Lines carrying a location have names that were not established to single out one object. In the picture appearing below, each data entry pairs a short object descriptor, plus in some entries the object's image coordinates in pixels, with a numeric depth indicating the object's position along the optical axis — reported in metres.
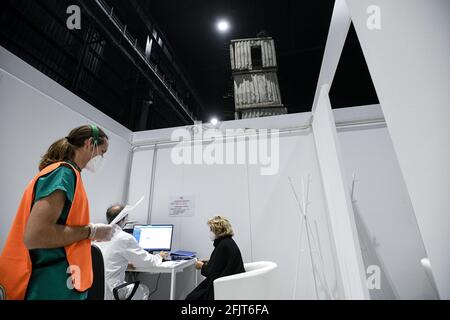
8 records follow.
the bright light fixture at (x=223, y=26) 3.59
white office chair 1.44
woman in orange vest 0.73
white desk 2.02
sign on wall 2.91
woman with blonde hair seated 1.82
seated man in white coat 1.86
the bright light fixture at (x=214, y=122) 3.06
